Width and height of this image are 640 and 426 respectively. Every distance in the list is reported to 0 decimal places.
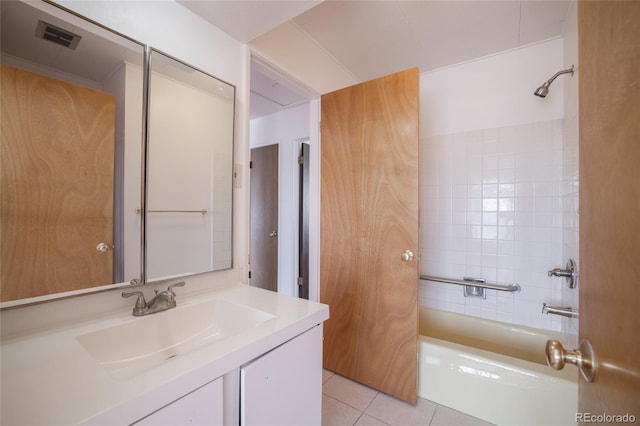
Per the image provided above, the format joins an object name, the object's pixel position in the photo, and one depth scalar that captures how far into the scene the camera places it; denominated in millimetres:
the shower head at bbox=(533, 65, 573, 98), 1654
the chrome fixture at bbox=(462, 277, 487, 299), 2047
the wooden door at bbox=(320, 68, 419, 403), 1601
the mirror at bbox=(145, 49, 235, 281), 1073
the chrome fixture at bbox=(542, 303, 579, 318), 1462
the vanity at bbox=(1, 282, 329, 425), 522
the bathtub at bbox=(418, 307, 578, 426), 1307
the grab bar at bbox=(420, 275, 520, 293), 1902
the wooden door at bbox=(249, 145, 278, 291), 3049
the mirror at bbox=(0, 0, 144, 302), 759
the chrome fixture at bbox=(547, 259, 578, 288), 1475
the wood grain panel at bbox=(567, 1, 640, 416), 329
